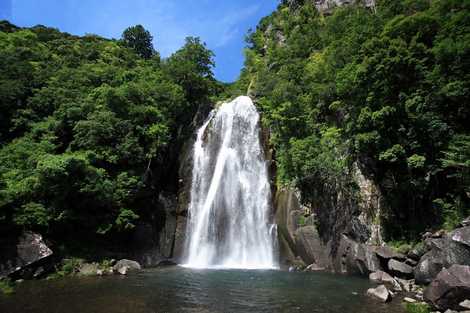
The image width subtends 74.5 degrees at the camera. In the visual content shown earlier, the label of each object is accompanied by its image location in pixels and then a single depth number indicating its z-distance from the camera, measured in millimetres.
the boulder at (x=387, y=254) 13906
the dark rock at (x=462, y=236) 10342
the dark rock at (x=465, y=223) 11234
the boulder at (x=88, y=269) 16562
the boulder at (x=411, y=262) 13281
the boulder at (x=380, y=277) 13083
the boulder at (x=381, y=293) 9985
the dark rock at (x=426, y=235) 13496
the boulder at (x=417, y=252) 12823
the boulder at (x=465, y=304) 8070
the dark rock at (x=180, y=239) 21516
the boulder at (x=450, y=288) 8359
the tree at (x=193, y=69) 29656
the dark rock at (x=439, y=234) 12479
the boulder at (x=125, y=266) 16747
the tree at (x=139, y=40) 49250
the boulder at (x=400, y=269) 12867
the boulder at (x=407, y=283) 11467
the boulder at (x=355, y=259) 14727
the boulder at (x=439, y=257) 10398
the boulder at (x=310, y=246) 17644
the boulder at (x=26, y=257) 14492
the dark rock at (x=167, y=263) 20500
